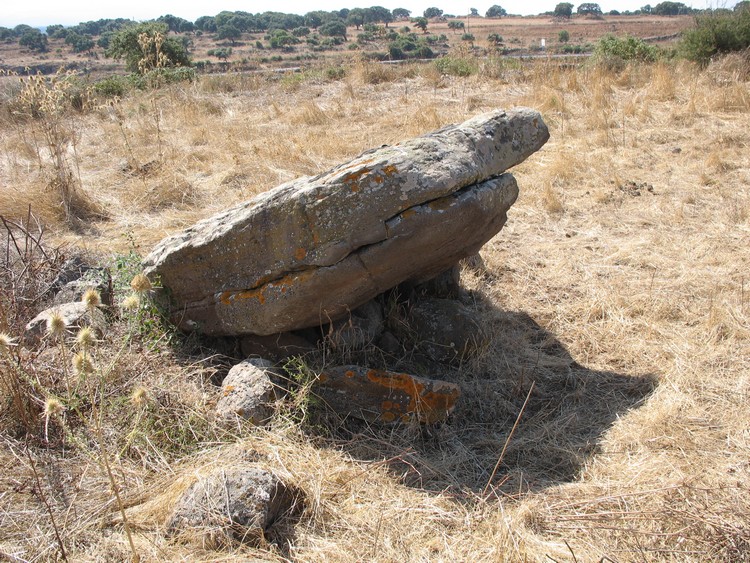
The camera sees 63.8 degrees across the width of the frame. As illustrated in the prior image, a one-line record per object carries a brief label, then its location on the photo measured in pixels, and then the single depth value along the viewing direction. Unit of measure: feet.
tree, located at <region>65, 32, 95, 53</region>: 187.29
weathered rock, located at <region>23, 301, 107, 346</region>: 13.71
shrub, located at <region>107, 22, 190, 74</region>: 54.13
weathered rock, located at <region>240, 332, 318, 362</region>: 13.52
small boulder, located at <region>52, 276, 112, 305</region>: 15.26
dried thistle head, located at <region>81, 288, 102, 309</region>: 7.88
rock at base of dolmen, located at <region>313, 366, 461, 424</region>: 12.19
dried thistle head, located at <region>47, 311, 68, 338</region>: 7.43
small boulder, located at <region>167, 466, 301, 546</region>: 8.86
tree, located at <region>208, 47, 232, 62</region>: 155.71
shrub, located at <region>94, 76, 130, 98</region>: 41.29
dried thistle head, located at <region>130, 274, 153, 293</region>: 10.73
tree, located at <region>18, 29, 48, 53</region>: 194.18
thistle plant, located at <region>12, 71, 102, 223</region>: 20.03
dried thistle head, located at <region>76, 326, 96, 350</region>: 7.48
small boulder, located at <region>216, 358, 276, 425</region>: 11.63
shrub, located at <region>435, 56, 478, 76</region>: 44.24
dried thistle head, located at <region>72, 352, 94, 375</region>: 7.41
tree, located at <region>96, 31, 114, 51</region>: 191.01
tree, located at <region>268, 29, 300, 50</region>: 185.04
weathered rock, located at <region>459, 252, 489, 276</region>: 18.30
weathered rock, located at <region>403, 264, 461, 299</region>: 15.97
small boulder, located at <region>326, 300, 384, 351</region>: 13.33
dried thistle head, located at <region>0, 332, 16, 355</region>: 7.98
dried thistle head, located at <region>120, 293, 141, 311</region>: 8.52
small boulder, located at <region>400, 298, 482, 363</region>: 14.49
